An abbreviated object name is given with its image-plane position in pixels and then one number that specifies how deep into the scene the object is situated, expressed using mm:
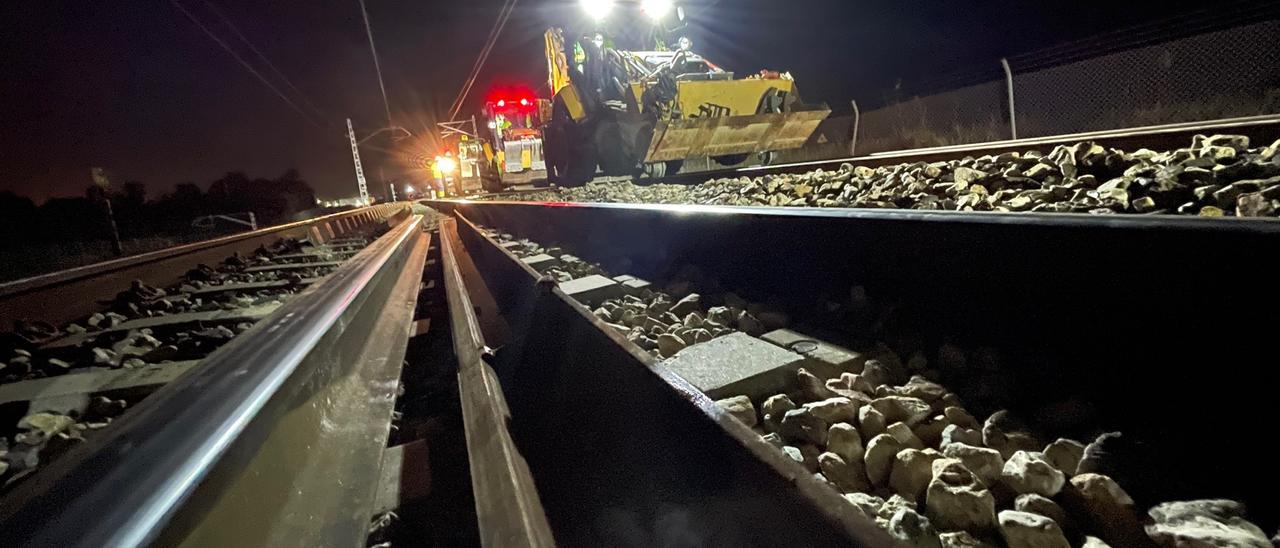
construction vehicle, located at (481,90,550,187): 18781
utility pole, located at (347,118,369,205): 42531
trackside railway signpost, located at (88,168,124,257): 8961
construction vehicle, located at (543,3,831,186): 7852
